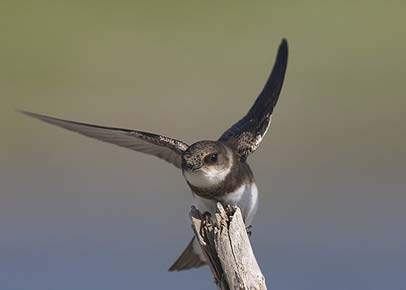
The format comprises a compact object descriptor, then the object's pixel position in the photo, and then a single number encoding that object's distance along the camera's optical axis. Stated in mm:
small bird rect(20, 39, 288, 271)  7535
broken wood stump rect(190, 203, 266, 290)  6410
